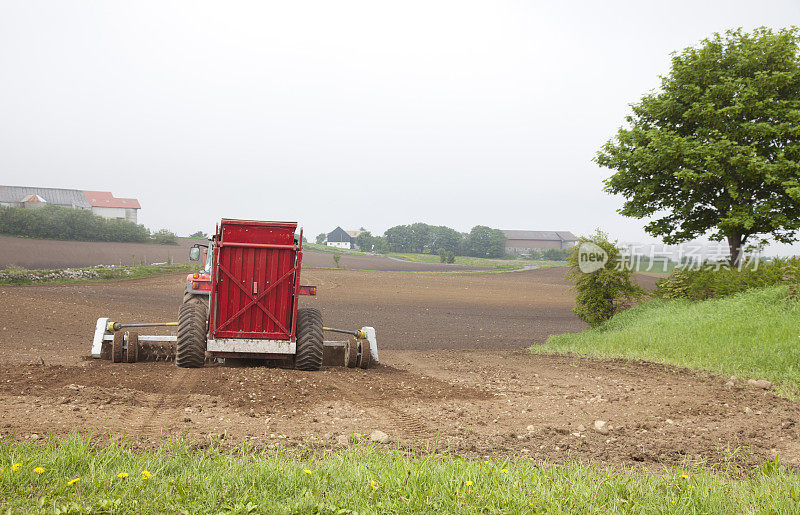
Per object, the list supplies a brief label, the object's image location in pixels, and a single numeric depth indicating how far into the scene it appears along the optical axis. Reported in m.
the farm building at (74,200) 78.94
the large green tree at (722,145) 21.97
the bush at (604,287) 21.11
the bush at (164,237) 63.79
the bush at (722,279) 18.83
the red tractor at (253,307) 10.91
